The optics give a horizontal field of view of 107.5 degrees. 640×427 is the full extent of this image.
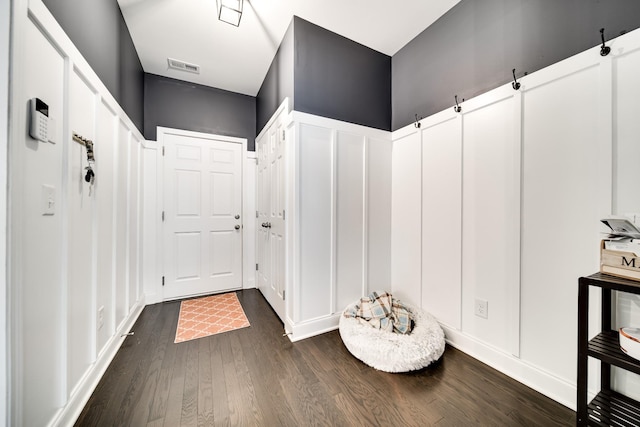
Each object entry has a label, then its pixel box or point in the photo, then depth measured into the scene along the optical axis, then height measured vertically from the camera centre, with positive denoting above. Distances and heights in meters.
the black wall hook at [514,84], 1.43 +0.80
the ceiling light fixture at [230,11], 1.81 +1.62
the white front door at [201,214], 2.79 -0.02
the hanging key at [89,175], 1.34 +0.21
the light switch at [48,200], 0.99 +0.05
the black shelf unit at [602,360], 0.93 -0.58
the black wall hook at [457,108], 1.74 +0.79
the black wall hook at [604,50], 1.12 +0.79
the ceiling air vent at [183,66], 2.54 +1.63
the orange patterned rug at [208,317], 2.04 -1.04
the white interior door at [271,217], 2.24 -0.05
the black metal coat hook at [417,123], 2.08 +0.80
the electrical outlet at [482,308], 1.61 -0.66
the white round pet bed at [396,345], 1.52 -0.90
